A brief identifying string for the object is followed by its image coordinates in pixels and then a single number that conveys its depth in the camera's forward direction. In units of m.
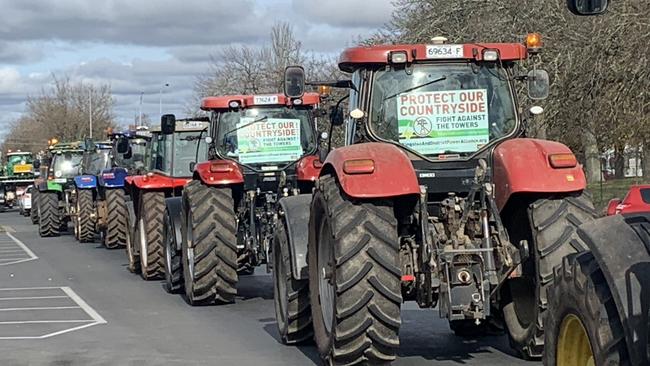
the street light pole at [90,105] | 78.07
